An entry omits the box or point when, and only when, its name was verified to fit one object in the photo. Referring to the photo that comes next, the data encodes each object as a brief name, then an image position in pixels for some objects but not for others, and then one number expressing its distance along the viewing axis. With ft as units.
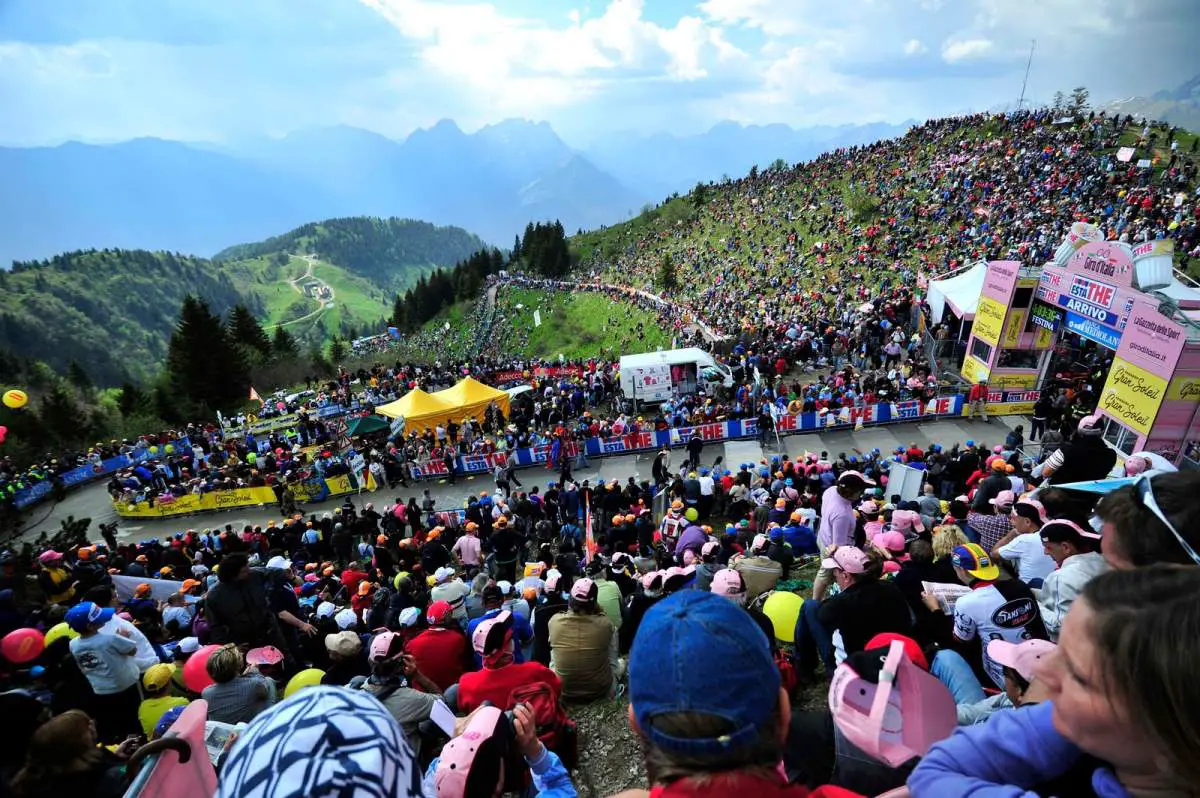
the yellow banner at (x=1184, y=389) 39.88
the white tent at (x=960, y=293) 68.64
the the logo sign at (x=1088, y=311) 47.70
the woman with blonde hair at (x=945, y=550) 16.44
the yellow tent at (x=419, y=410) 69.41
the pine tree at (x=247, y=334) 169.89
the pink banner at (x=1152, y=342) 39.98
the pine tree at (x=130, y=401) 137.49
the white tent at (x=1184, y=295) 49.24
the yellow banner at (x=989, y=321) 60.70
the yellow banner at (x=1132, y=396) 41.70
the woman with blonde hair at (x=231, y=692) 14.97
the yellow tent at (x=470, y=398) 71.77
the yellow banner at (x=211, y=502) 64.69
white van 73.10
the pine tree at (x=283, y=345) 183.36
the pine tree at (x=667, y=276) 177.99
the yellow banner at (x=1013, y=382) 60.70
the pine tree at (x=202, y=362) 135.85
